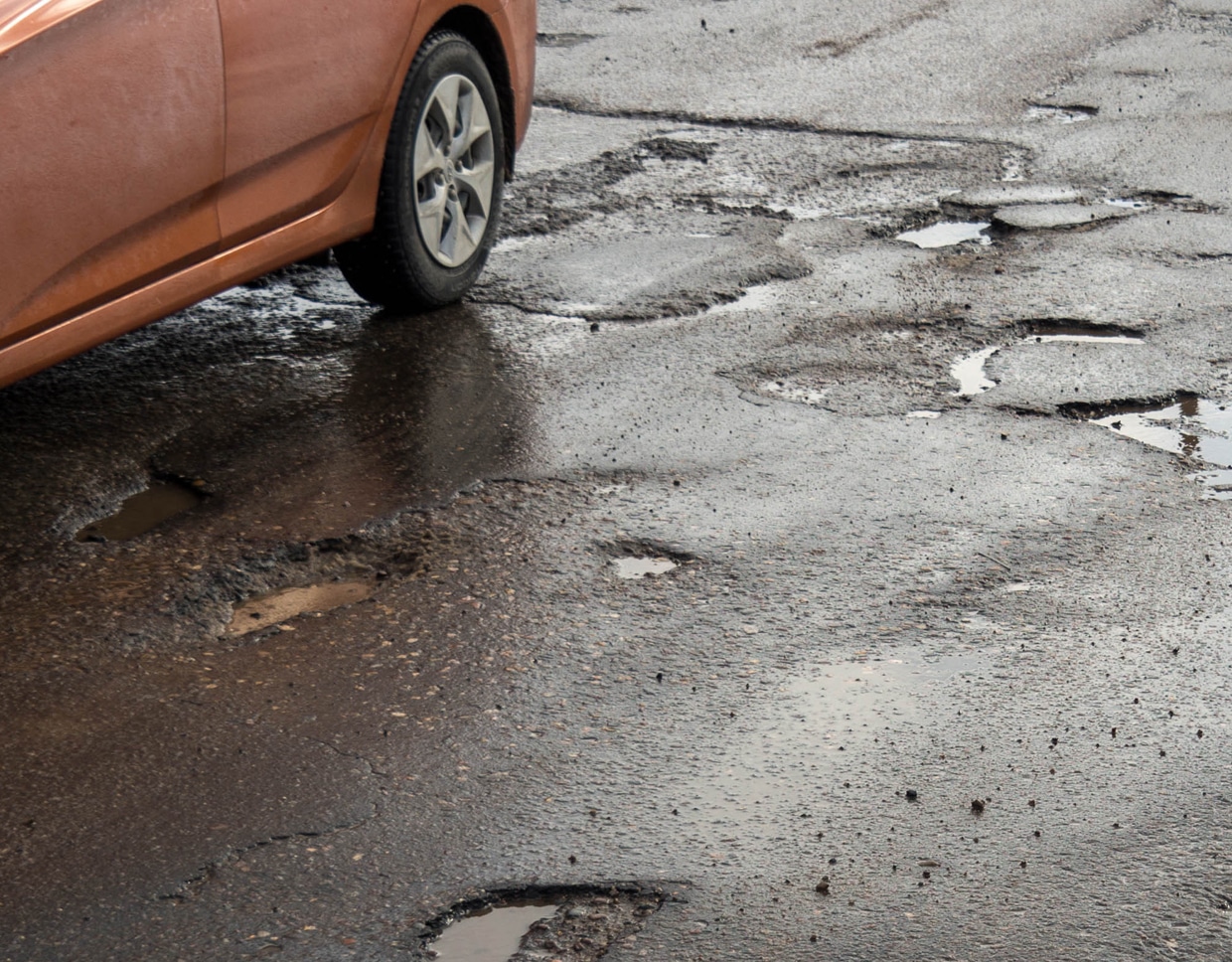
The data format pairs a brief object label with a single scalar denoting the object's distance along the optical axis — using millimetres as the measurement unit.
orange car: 7902
